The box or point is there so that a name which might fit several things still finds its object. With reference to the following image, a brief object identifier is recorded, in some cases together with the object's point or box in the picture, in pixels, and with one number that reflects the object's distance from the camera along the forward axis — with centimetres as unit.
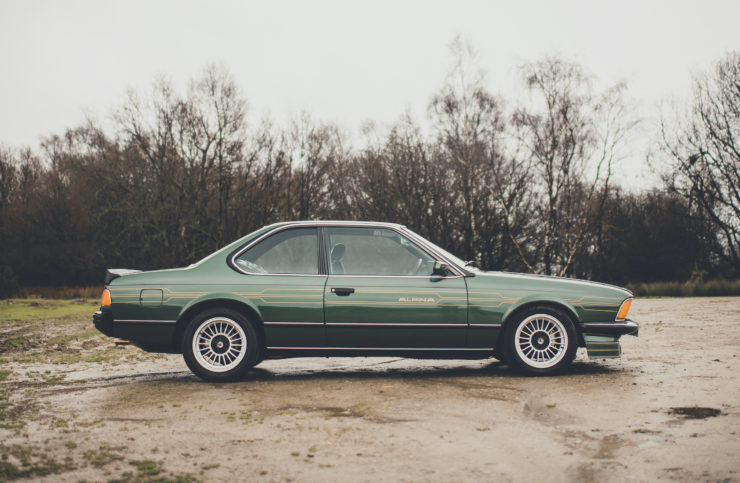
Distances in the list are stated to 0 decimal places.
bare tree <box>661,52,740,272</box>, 3791
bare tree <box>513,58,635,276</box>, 3569
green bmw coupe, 679
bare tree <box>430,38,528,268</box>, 3575
